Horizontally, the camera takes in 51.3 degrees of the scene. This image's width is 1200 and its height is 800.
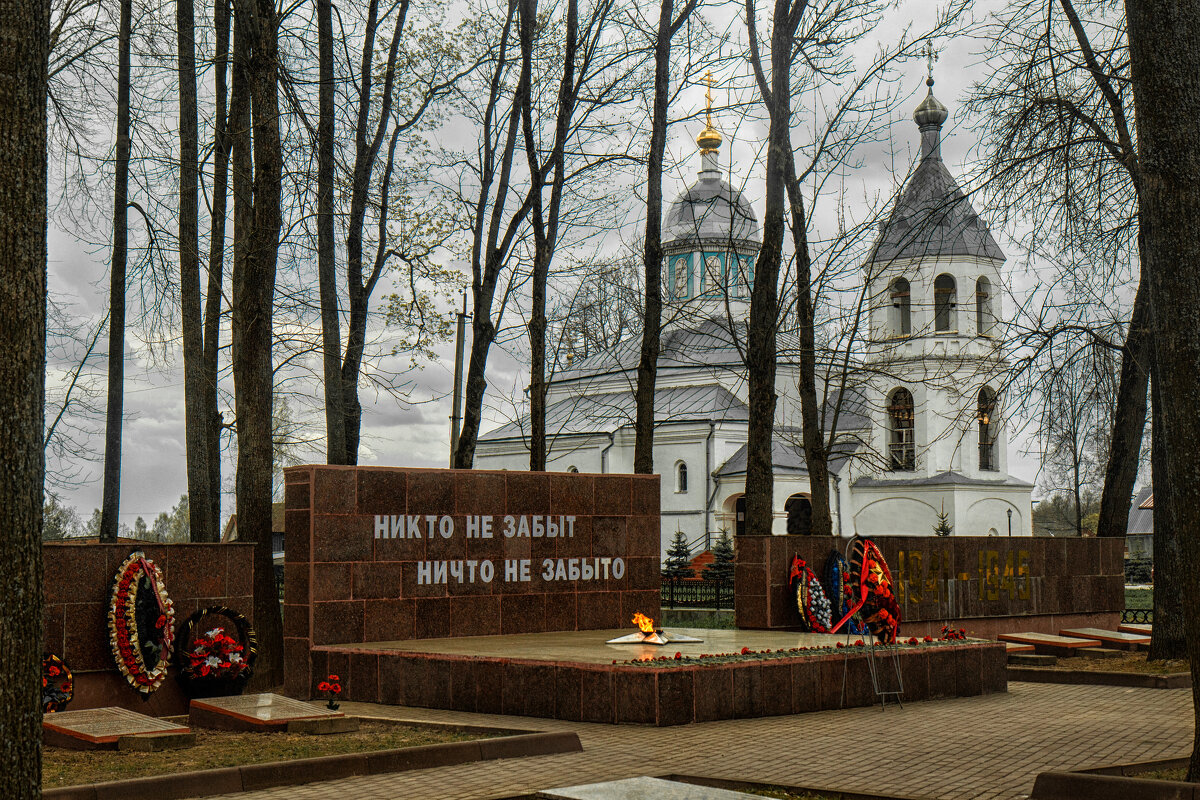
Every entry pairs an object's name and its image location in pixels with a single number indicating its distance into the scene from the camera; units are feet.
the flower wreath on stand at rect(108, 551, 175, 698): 35.19
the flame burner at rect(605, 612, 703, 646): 40.47
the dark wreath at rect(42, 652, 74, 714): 32.63
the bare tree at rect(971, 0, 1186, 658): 46.34
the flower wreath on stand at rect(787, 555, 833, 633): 49.73
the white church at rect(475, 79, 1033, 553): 147.02
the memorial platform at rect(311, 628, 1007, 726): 33.35
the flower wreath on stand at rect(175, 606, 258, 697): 36.22
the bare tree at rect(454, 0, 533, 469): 64.59
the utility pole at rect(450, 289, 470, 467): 90.17
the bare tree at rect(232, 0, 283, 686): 43.06
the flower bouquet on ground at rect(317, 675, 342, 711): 33.05
